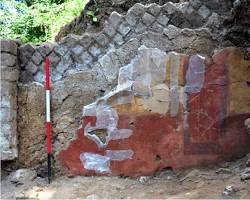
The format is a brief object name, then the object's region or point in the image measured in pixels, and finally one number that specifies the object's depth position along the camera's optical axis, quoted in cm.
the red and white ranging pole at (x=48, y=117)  486
